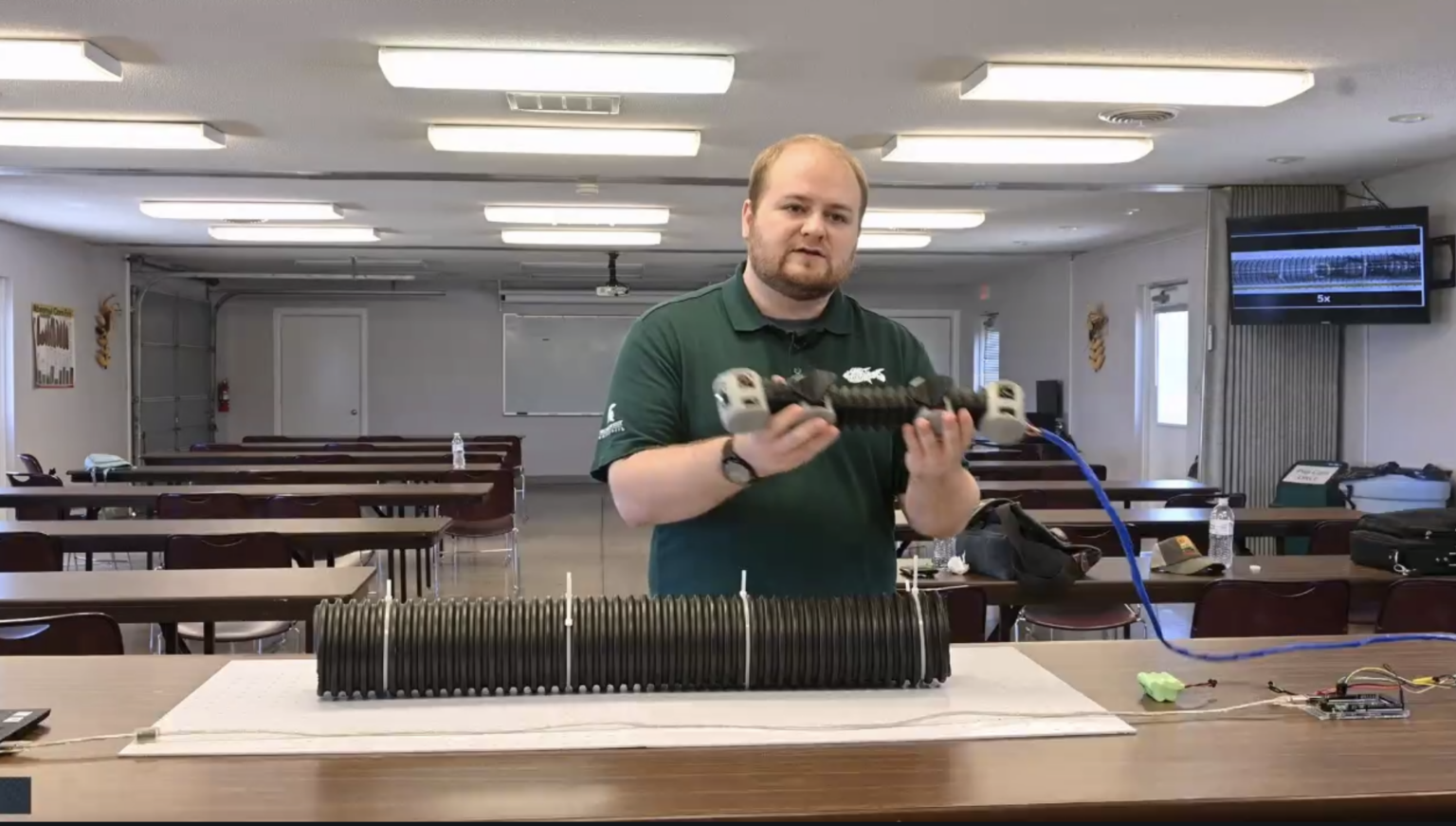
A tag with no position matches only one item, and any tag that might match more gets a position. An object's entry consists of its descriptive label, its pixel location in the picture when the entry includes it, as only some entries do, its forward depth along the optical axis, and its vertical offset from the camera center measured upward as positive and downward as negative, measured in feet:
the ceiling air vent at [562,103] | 16.16 +4.74
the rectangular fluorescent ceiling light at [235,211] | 26.00 +4.92
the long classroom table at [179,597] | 9.78 -1.82
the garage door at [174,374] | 39.29 +1.23
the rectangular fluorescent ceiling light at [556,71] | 14.11 +4.59
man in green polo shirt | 4.93 -0.12
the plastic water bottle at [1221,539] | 12.67 -1.60
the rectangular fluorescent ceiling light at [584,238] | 31.32 +5.13
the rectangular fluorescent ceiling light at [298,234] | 30.86 +5.11
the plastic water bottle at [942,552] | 12.37 -1.76
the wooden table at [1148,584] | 10.93 -1.88
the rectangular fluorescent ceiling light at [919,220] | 27.99 +5.09
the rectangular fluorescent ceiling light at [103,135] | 17.78 +4.66
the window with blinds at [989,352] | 45.14 +2.38
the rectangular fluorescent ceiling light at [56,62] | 13.57 +4.55
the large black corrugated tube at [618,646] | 4.35 -1.01
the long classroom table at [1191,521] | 15.37 -1.72
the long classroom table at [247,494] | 18.47 -1.61
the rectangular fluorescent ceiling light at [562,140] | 18.16 +4.65
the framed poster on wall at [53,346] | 30.68 +1.75
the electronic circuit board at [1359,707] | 4.37 -1.26
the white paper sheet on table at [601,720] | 3.90 -1.25
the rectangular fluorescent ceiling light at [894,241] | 31.89 +5.15
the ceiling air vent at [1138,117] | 16.99 +4.77
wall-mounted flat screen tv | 20.68 +2.87
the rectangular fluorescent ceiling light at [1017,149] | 18.97 +4.73
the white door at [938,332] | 48.49 +3.49
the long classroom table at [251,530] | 14.10 -1.74
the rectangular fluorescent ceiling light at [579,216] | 27.27 +5.05
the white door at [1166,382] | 31.50 +0.76
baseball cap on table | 11.62 -1.72
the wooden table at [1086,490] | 19.01 -1.58
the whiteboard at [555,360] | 46.83 +2.03
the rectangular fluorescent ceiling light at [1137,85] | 14.76 +4.63
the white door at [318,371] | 46.57 +1.52
